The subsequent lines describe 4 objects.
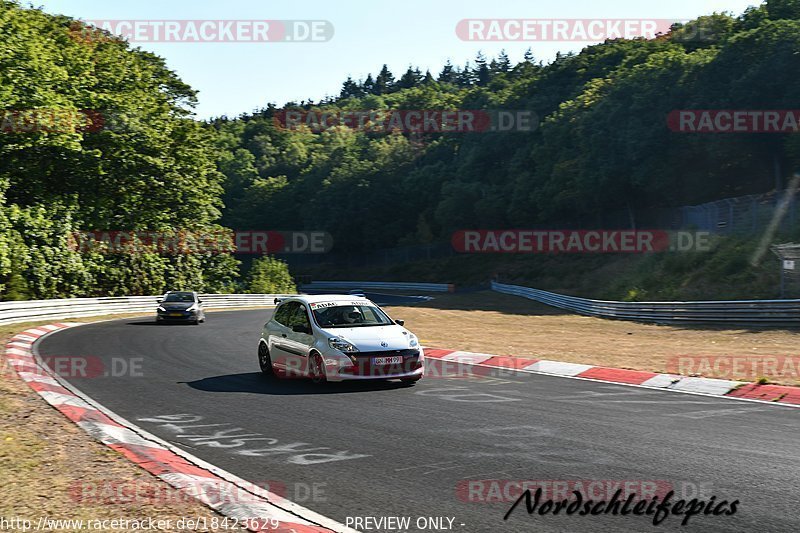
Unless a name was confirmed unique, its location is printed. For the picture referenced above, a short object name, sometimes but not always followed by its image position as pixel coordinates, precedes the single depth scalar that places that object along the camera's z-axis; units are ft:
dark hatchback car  106.11
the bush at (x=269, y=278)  206.80
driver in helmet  46.26
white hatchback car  42.32
